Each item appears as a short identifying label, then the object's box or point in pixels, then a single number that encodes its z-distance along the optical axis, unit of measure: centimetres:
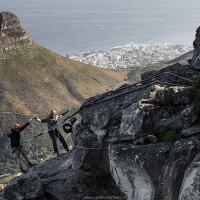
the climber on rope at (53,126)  2081
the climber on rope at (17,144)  1947
